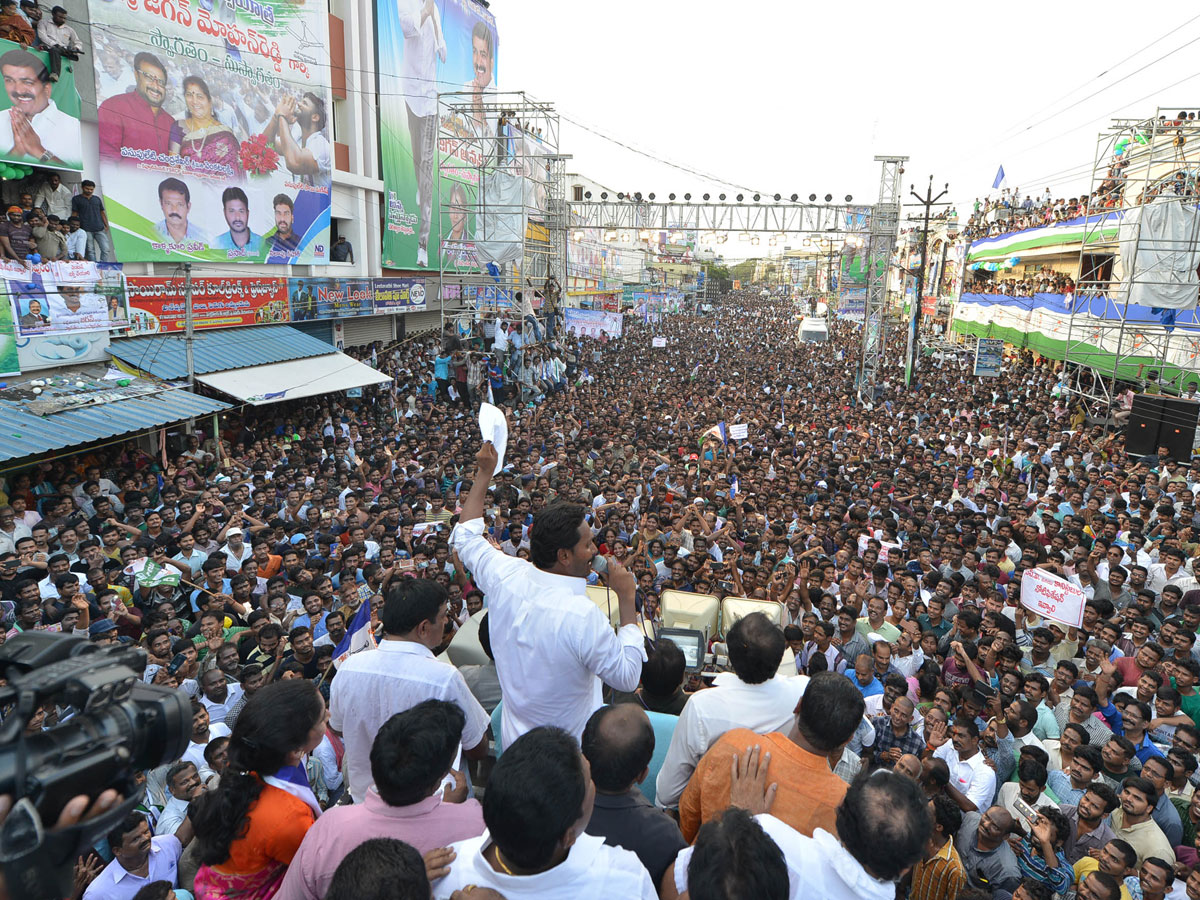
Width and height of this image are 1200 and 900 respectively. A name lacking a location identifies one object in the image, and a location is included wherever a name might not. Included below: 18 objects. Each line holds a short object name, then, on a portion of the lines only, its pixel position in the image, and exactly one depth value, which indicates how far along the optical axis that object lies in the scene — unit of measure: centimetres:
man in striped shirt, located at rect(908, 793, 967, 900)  291
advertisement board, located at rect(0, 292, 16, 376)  980
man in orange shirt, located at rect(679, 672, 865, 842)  216
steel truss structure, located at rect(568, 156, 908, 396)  2150
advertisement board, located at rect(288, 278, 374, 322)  1750
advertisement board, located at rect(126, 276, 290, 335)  1257
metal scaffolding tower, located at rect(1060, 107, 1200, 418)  1350
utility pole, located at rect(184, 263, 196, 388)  1086
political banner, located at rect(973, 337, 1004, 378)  2206
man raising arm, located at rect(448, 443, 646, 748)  242
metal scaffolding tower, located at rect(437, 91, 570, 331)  2016
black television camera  130
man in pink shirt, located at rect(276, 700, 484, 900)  198
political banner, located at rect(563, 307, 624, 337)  2662
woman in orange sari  212
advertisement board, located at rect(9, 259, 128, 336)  1018
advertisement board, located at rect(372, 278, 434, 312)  2173
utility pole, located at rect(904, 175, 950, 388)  2131
